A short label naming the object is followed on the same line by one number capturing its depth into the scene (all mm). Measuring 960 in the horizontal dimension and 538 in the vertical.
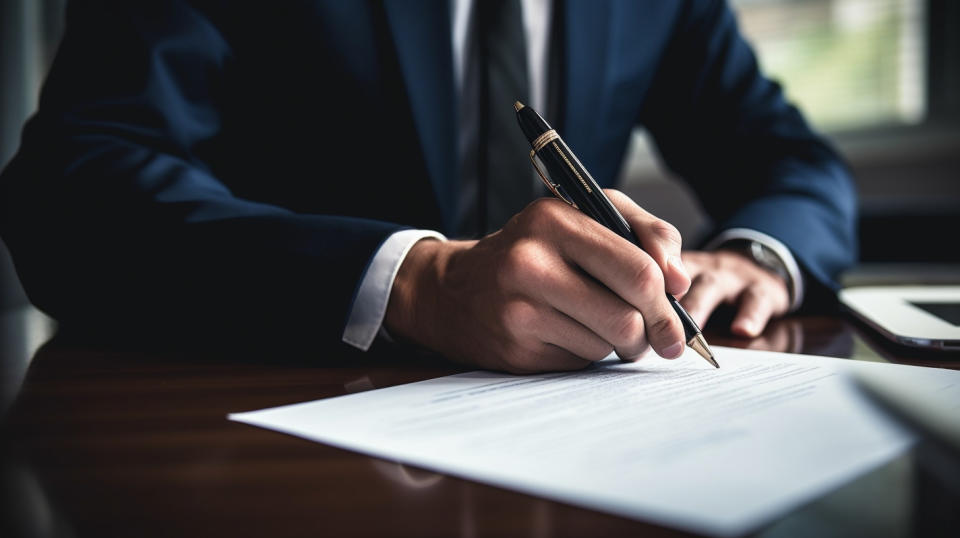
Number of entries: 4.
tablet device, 524
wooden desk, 213
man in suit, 454
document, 225
